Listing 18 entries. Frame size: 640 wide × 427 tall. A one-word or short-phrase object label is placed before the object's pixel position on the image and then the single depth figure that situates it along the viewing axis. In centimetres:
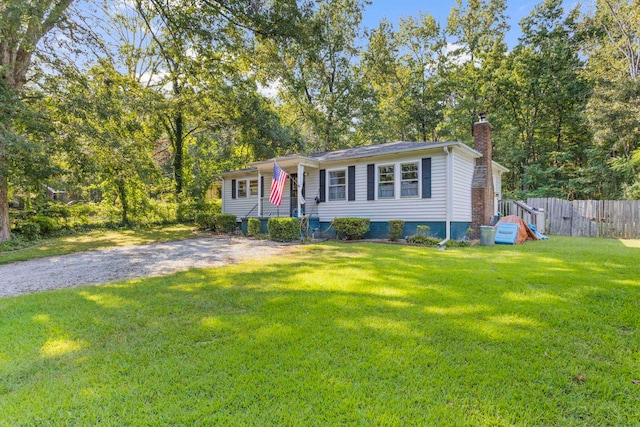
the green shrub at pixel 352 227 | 1130
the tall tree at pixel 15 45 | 706
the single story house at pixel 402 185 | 1074
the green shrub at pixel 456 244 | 955
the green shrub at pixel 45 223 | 1315
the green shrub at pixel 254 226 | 1312
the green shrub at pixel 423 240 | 993
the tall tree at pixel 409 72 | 2423
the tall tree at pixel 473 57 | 2172
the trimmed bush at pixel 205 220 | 1530
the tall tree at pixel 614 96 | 1500
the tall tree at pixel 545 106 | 1912
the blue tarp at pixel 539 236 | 1138
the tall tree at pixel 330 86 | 2216
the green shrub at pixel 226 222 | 1457
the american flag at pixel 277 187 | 1133
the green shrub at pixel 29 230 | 1240
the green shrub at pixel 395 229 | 1077
